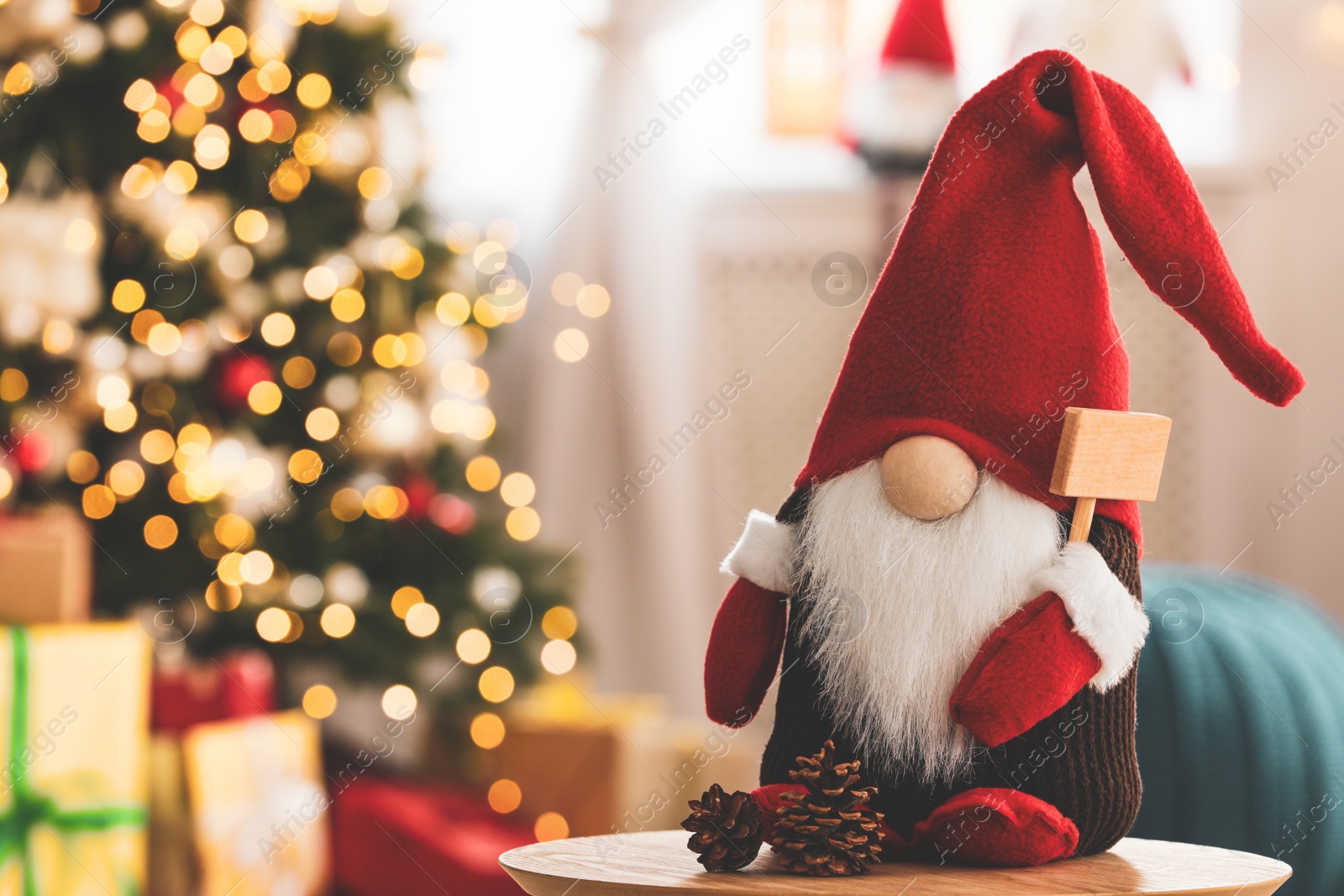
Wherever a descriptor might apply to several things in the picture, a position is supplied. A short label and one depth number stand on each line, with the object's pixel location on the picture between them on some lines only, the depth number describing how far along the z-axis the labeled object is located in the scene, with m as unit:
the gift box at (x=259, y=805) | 2.83
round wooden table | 1.66
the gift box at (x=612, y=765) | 3.30
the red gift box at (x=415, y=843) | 3.06
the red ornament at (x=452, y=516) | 3.37
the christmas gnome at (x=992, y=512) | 1.72
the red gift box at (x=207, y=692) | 3.01
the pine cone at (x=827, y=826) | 1.70
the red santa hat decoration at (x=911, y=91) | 3.80
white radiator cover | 4.05
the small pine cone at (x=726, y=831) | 1.70
